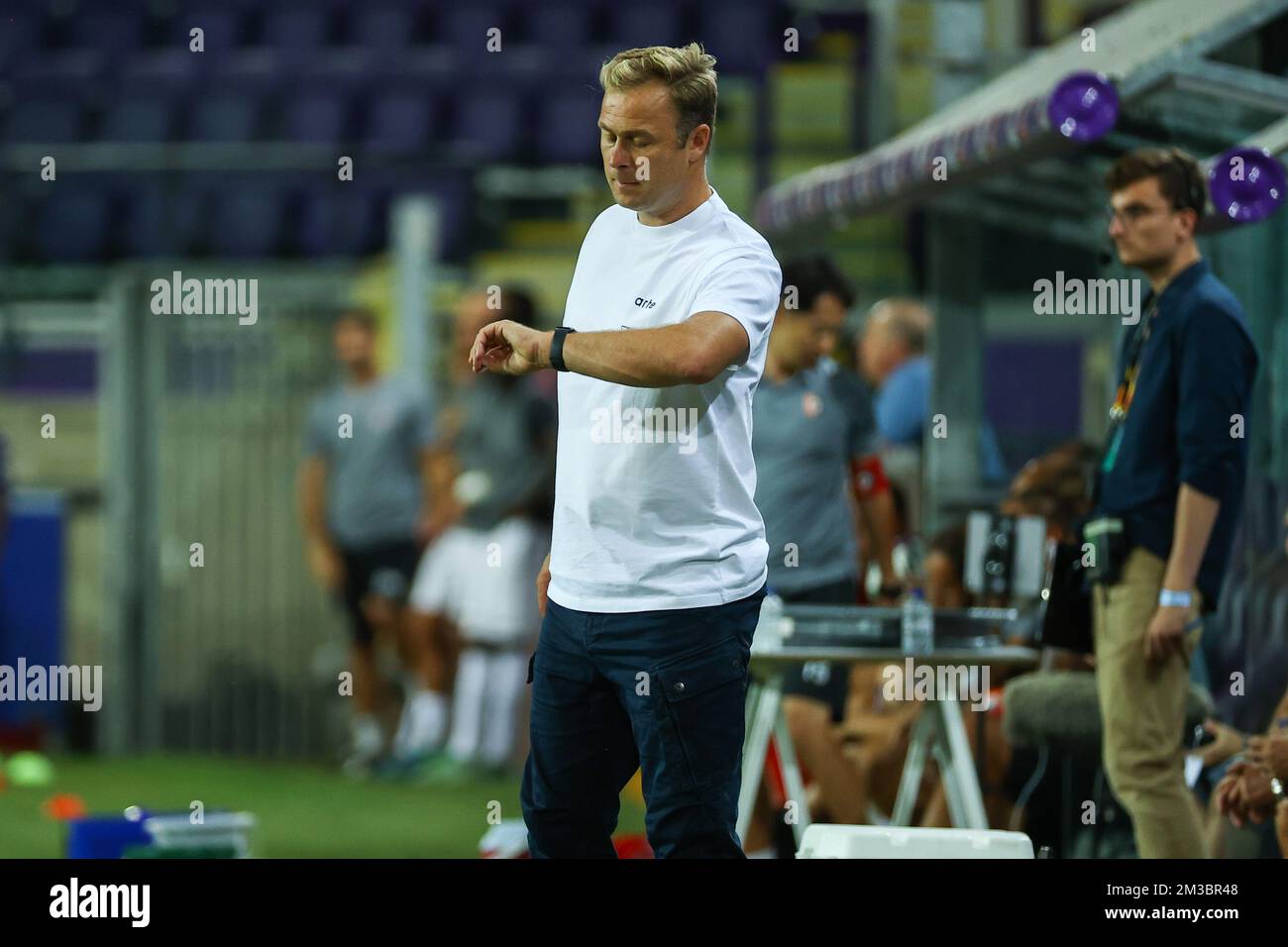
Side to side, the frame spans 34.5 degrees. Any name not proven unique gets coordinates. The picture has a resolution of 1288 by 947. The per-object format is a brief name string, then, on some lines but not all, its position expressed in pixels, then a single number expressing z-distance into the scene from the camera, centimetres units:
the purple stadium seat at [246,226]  1151
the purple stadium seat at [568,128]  1147
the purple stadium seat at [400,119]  1214
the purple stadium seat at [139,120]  1218
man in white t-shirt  359
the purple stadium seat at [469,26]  1258
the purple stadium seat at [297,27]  1282
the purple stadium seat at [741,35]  1142
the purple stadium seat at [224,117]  1209
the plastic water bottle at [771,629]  527
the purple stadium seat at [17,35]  1246
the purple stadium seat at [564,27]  1240
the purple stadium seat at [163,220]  1099
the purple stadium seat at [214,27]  1277
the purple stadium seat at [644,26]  1181
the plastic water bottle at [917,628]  521
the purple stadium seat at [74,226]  1168
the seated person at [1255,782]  454
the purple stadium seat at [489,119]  1180
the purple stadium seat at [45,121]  1218
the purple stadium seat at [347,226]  1140
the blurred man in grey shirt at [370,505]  889
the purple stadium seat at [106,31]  1296
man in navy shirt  455
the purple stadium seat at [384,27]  1289
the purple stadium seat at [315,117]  1224
